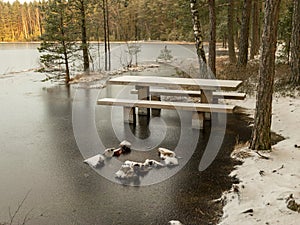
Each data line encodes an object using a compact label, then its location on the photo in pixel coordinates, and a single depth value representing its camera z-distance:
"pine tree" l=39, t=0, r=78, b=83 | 12.40
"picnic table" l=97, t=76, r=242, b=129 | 6.26
